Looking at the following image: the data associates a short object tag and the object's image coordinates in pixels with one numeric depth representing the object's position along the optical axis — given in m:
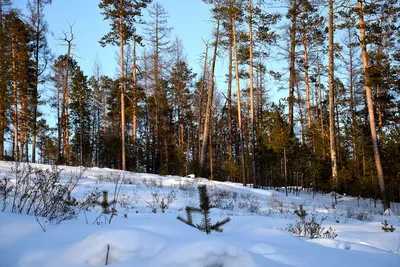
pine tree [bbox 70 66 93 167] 30.98
